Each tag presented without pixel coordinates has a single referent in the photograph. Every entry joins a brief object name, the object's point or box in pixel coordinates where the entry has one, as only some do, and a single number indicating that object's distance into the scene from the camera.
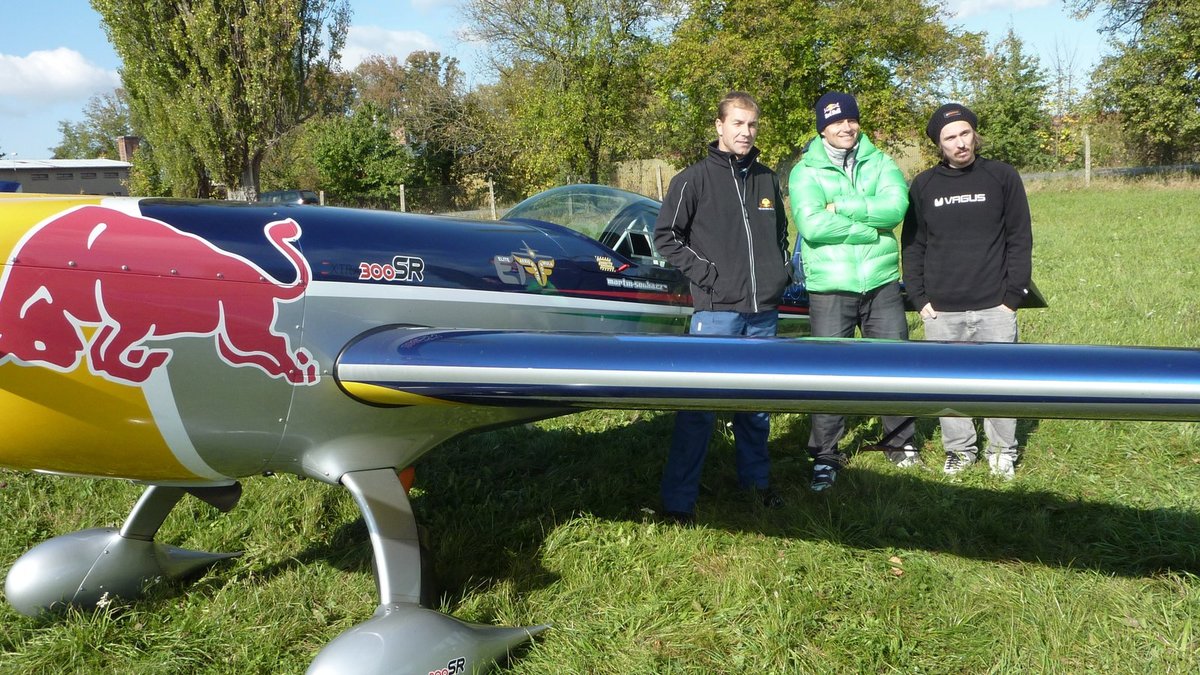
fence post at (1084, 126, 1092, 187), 24.97
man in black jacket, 4.06
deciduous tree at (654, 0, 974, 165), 24.19
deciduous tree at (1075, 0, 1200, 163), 27.48
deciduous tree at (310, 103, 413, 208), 35.41
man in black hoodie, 4.35
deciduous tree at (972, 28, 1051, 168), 36.44
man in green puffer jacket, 4.26
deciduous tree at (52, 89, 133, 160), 81.88
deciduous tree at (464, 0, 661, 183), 24.97
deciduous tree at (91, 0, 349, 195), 21.61
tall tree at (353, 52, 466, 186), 36.25
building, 58.47
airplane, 2.56
